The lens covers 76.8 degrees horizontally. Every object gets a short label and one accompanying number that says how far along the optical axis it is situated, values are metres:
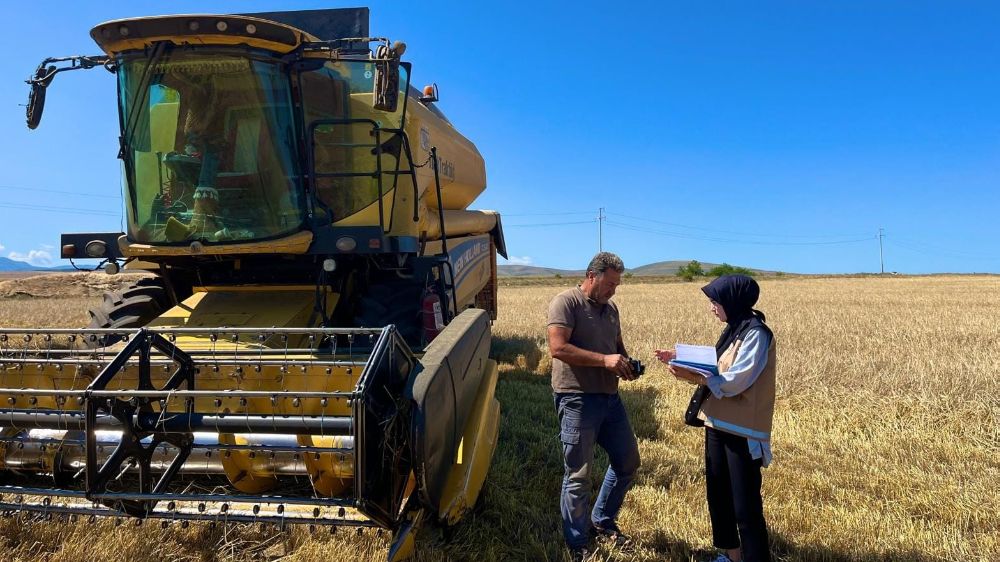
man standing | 3.15
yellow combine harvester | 2.48
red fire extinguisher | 4.83
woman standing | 2.90
